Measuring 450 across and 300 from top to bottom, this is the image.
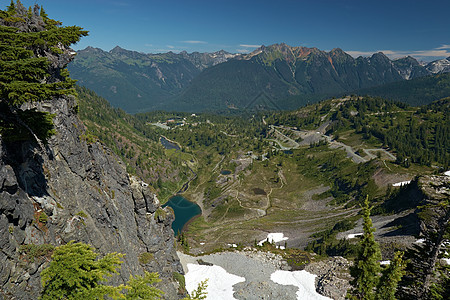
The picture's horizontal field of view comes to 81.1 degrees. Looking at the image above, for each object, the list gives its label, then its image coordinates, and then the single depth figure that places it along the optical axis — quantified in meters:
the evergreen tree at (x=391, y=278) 25.14
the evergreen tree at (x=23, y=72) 19.48
